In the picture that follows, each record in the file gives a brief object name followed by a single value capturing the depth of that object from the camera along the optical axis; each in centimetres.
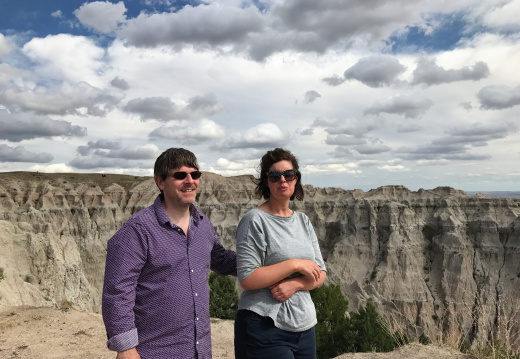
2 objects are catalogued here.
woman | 343
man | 308
